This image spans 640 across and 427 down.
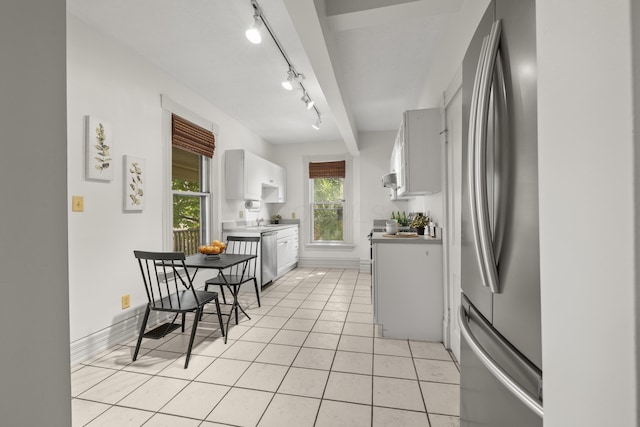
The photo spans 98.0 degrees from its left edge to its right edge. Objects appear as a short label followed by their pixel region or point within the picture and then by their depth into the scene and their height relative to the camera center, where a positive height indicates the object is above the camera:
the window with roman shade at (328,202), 5.94 +0.25
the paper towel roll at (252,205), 4.98 +0.17
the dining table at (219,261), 2.54 -0.47
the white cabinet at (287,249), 4.97 -0.68
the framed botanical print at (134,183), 2.61 +0.31
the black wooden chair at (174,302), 2.17 -0.75
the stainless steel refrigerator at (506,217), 0.58 -0.01
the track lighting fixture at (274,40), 2.04 +1.48
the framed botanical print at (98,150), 2.25 +0.54
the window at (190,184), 3.35 +0.41
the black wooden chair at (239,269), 3.01 -0.73
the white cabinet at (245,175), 4.31 +0.64
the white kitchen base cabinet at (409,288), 2.54 -0.70
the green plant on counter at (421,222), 2.97 -0.10
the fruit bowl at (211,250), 2.85 -0.37
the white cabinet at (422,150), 2.59 +0.59
